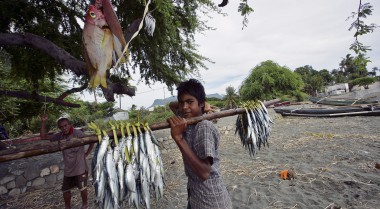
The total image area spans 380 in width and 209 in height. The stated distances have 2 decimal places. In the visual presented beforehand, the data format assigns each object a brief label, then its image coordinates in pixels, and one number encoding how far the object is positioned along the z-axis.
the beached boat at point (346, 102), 17.86
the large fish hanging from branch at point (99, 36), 1.56
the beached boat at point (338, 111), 13.83
